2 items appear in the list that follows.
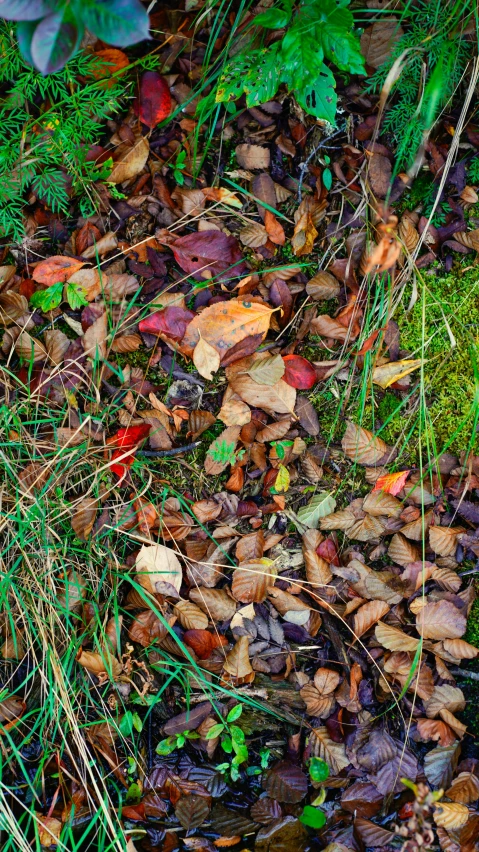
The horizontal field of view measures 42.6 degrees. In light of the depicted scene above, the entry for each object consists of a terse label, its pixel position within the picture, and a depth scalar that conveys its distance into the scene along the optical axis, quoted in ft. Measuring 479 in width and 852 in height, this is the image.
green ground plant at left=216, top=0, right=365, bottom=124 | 6.13
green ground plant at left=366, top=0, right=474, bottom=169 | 6.56
